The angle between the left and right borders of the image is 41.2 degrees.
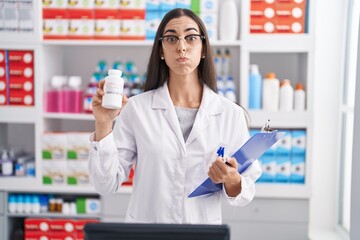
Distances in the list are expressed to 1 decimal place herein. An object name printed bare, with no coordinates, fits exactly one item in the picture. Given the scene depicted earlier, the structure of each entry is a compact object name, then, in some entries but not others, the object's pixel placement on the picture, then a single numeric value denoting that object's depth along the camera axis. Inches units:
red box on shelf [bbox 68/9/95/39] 127.3
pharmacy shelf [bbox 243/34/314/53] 123.0
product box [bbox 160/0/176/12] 125.6
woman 68.7
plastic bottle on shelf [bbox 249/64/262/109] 125.5
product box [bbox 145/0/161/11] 125.6
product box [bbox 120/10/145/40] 126.4
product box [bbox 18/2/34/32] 127.3
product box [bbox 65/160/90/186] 129.4
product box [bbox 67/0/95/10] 127.1
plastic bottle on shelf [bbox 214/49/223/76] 131.3
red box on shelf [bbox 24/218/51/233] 130.0
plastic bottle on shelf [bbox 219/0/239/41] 124.9
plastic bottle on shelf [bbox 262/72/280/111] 124.5
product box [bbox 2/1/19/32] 127.5
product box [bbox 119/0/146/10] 126.1
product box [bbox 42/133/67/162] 129.4
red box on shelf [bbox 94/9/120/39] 127.3
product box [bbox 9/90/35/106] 130.1
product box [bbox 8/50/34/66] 129.6
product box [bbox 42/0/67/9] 127.4
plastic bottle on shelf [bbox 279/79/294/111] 124.7
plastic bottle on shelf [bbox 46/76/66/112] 131.1
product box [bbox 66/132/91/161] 129.2
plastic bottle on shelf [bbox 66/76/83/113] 130.5
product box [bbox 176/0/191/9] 125.3
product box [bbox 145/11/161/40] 126.2
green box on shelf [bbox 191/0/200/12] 125.1
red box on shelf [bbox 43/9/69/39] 127.9
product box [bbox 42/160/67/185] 129.8
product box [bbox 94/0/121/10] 126.6
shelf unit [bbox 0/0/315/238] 123.9
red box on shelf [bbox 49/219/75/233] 129.4
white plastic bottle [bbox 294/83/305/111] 124.7
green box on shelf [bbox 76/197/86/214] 129.8
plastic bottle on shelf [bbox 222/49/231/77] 131.8
